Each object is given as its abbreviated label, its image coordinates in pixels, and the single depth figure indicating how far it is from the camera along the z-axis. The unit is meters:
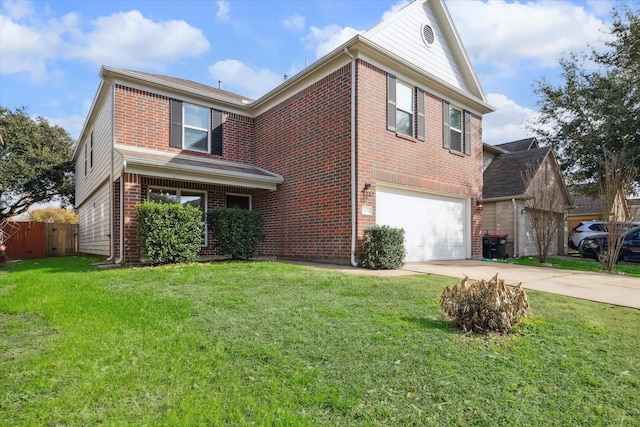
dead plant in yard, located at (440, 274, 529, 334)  3.49
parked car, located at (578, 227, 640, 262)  13.78
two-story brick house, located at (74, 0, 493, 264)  8.98
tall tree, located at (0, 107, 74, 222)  20.97
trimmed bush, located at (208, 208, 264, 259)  9.11
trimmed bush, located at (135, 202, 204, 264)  7.92
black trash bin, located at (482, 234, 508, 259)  13.52
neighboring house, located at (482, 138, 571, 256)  14.22
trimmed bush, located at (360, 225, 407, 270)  8.16
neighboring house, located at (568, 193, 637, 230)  25.59
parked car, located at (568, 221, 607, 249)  18.11
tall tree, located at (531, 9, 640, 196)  14.75
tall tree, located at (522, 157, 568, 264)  11.64
